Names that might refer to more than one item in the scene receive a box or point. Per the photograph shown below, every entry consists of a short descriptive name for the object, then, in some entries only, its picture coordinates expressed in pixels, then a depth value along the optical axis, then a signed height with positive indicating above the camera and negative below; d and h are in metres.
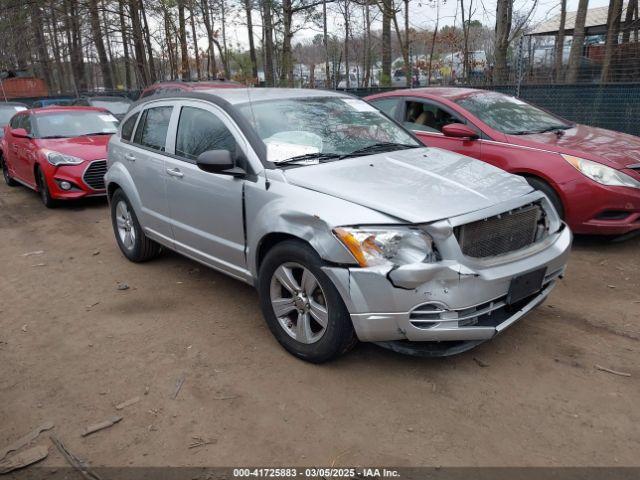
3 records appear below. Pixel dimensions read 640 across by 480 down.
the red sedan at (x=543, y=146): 5.15 -0.85
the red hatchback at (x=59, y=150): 8.19 -1.12
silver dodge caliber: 3.00 -0.93
